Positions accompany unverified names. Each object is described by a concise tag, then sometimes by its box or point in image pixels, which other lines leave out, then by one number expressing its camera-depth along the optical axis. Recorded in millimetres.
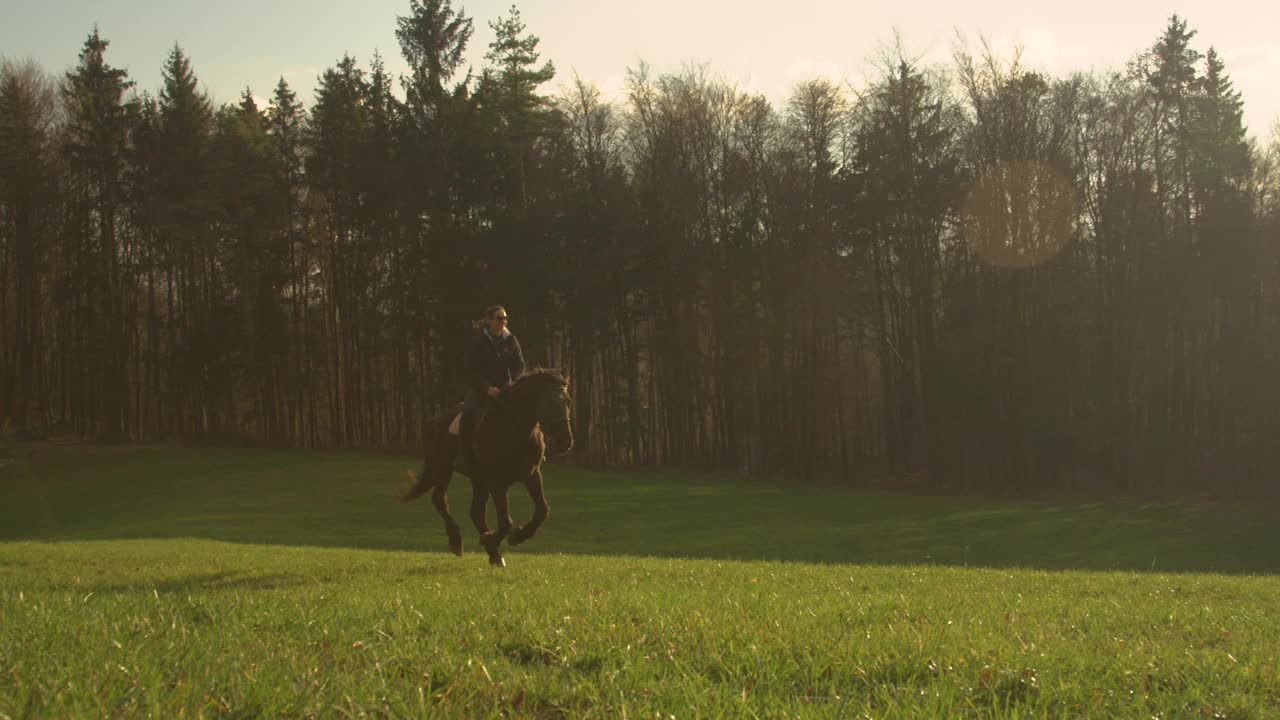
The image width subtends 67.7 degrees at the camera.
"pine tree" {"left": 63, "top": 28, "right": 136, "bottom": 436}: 54469
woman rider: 13812
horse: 13492
